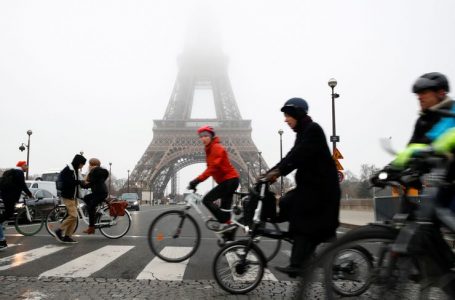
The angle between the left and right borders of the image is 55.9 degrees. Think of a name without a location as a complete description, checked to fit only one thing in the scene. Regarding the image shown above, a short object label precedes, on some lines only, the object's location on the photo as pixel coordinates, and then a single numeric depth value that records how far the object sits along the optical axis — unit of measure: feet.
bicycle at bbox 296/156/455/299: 7.08
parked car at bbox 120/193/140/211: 114.85
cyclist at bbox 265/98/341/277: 12.01
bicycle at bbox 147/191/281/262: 18.95
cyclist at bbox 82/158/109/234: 29.09
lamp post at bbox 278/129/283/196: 112.88
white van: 62.08
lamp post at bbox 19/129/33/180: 96.71
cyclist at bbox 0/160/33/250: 26.02
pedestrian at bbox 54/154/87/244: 26.99
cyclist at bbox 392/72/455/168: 8.46
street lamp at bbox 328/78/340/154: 61.77
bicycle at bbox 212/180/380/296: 13.53
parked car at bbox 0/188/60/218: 41.75
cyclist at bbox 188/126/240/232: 18.62
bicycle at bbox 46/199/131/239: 30.01
